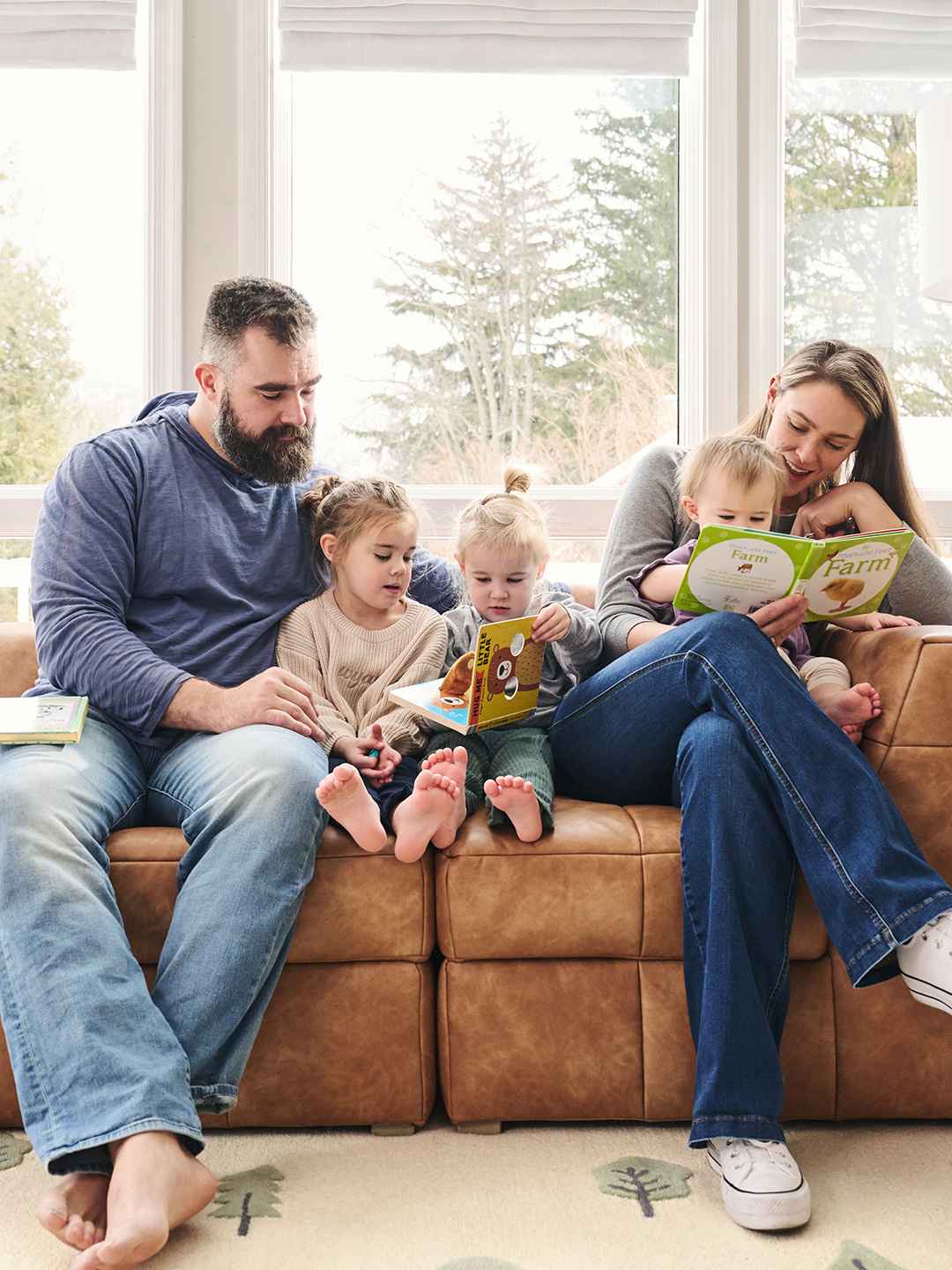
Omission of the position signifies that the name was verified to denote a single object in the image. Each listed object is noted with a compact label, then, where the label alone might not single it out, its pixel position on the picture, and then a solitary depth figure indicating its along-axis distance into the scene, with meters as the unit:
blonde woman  1.24
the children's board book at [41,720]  1.45
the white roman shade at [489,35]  2.65
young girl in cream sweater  1.68
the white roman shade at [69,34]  2.64
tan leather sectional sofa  1.40
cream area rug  1.13
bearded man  1.11
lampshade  2.36
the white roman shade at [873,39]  2.71
